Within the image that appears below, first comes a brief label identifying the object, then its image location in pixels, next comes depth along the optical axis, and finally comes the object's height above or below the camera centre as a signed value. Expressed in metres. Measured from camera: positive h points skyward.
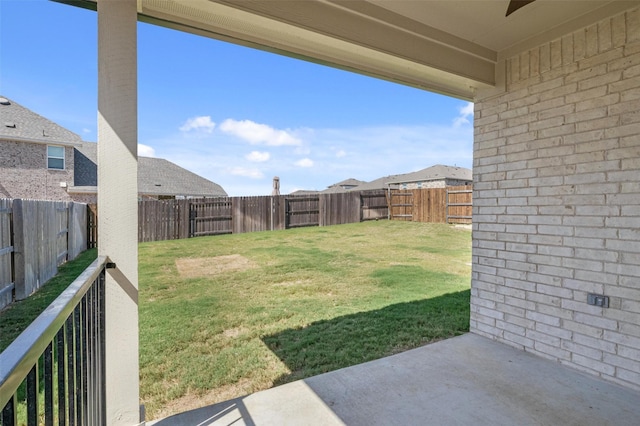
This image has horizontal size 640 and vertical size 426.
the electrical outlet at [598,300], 2.35 -0.67
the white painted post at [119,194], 1.64 +0.07
